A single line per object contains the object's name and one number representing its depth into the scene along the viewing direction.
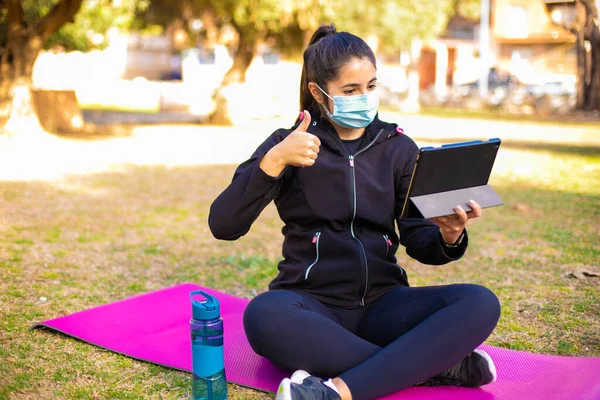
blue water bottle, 2.57
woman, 2.54
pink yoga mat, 2.73
